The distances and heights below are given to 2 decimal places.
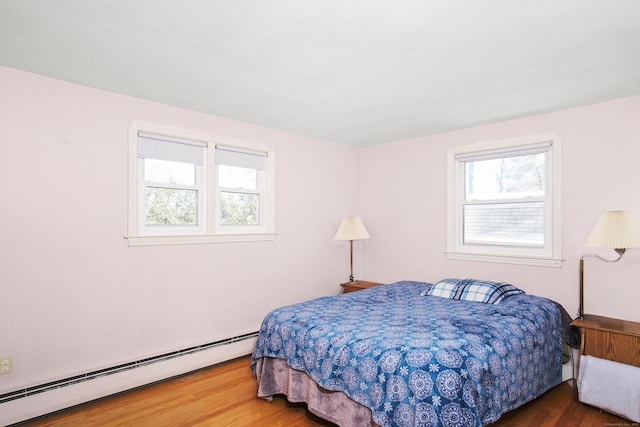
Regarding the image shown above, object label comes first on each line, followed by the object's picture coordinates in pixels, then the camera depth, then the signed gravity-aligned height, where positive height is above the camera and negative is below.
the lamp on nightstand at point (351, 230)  4.22 -0.18
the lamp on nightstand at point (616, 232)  2.54 -0.11
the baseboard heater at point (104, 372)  2.39 -1.23
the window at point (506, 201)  3.33 +0.16
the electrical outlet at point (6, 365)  2.35 -1.02
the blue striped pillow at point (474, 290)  3.09 -0.68
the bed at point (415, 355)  1.84 -0.85
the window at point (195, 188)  3.02 +0.26
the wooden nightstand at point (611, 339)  2.51 -0.90
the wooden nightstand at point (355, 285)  4.26 -0.86
